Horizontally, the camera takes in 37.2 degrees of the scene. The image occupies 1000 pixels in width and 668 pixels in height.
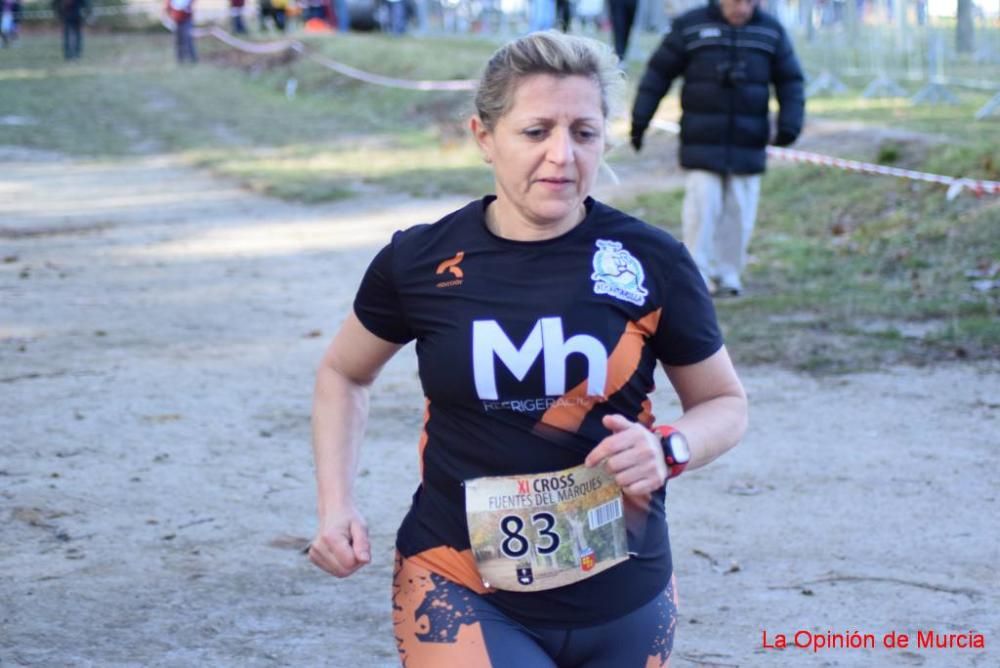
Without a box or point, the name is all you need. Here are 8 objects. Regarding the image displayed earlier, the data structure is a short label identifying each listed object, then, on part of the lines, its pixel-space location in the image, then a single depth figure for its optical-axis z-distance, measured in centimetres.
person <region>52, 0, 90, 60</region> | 3659
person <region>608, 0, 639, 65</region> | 2144
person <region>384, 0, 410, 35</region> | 4034
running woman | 287
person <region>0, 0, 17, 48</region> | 4184
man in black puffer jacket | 994
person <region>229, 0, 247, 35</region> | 4086
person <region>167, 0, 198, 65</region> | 3519
